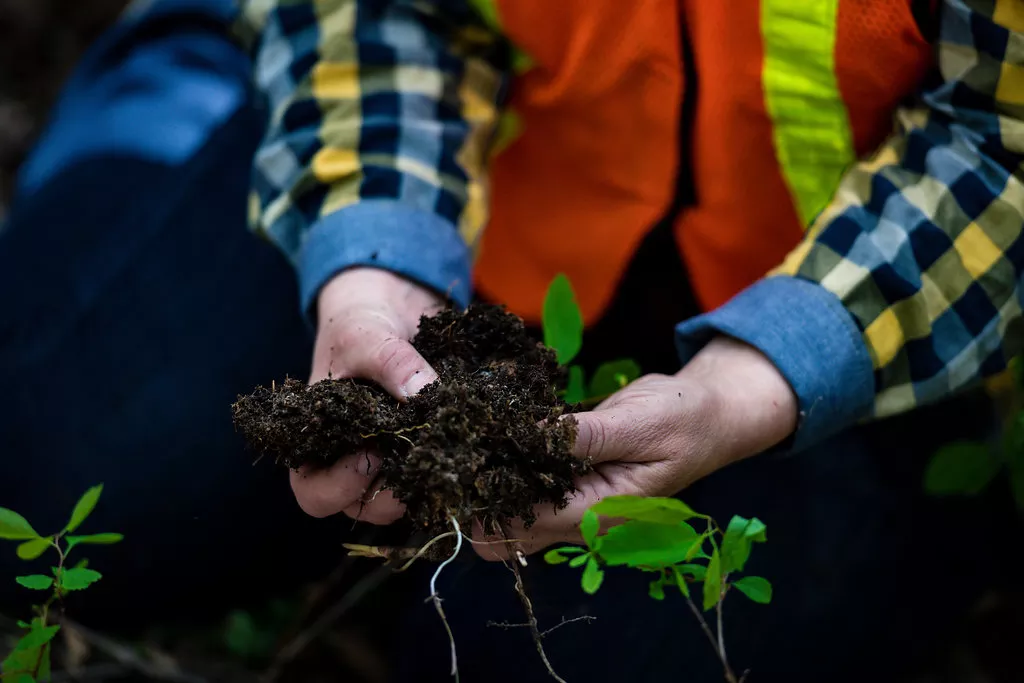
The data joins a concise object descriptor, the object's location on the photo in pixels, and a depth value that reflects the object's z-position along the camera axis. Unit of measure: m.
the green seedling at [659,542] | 1.17
